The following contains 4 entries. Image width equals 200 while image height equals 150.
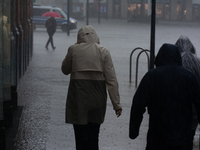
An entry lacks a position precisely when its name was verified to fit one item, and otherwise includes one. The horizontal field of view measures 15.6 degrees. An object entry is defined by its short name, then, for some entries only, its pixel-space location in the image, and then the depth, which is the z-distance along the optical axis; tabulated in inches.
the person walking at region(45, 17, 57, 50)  1368.7
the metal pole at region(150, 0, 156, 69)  492.7
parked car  2325.2
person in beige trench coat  281.9
